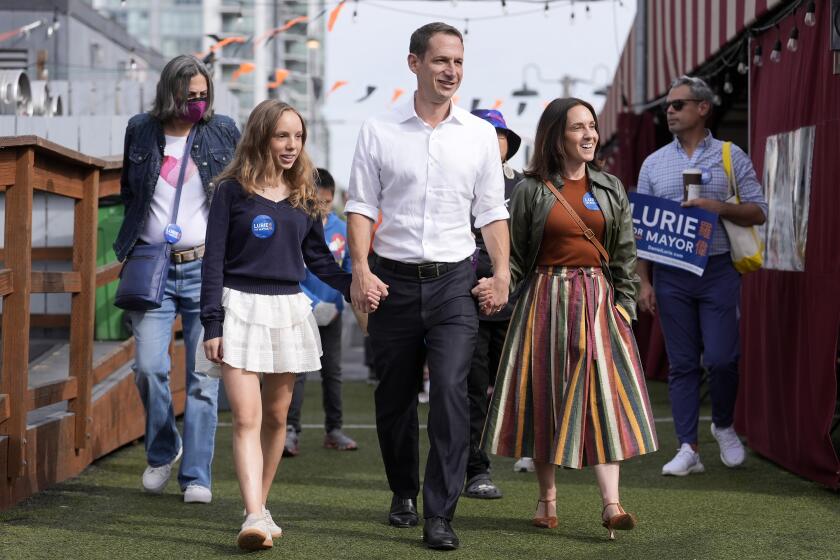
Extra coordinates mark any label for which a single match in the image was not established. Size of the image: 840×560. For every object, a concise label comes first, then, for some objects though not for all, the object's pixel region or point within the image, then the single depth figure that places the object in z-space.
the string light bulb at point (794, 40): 13.48
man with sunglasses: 13.42
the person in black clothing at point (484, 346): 12.10
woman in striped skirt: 10.02
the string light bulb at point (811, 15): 12.62
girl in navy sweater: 9.42
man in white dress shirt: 9.59
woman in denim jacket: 11.58
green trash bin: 18.55
